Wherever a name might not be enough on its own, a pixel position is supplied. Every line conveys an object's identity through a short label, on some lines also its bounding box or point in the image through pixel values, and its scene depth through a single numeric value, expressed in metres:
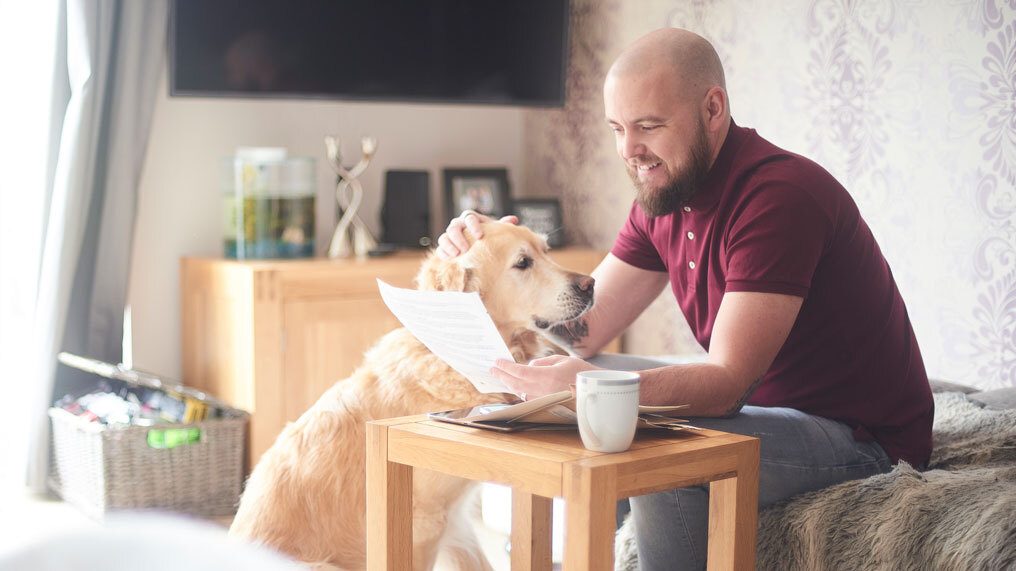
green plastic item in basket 2.90
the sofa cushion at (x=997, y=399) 2.12
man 1.58
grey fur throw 1.41
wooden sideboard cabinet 3.03
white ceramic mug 1.19
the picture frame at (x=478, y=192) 3.79
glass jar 3.23
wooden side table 1.16
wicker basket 2.84
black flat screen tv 3.17
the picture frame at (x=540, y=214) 3.80
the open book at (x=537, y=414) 1.28
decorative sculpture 3.42
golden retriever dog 1.74
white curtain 3.04
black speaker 3.69
